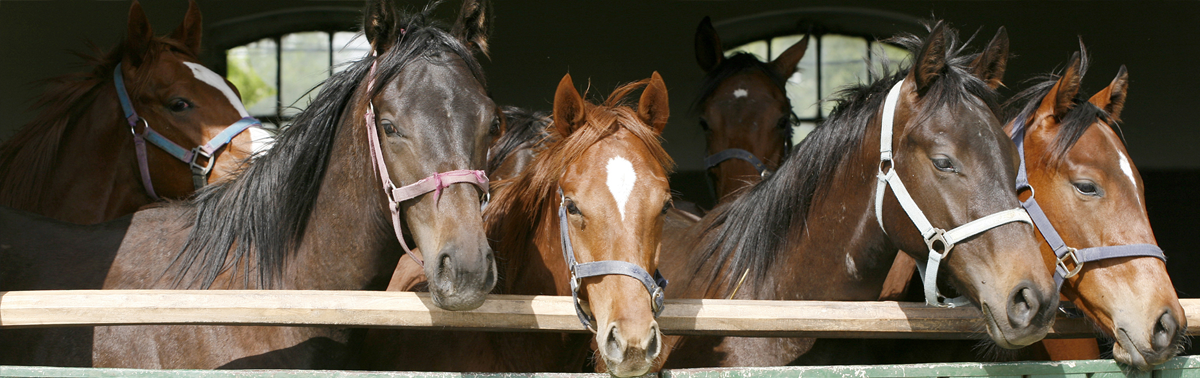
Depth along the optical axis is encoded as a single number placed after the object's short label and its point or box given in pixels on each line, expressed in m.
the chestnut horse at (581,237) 8.95
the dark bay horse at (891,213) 9.00
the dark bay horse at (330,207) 9.04
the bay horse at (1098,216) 9.08
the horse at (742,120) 10.67
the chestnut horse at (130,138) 9.76
